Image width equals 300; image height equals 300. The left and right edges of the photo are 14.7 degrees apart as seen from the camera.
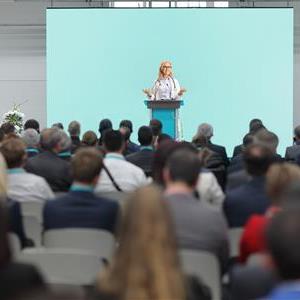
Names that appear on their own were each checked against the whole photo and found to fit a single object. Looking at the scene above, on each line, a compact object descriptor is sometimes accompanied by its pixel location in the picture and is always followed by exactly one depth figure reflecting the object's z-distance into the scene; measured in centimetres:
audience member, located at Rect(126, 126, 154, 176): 1124
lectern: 1911
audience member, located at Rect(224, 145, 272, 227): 659
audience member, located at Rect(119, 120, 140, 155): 1363
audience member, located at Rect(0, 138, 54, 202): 792
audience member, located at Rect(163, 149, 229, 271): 535
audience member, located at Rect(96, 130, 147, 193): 901
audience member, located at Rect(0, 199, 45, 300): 333
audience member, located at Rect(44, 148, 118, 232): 625
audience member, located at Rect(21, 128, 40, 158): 1207
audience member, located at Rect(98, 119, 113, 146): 1480
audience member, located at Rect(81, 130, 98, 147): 1257
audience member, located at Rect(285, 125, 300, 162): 1304
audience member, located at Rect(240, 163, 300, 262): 520
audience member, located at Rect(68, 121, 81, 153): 1360
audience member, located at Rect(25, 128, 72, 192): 942
